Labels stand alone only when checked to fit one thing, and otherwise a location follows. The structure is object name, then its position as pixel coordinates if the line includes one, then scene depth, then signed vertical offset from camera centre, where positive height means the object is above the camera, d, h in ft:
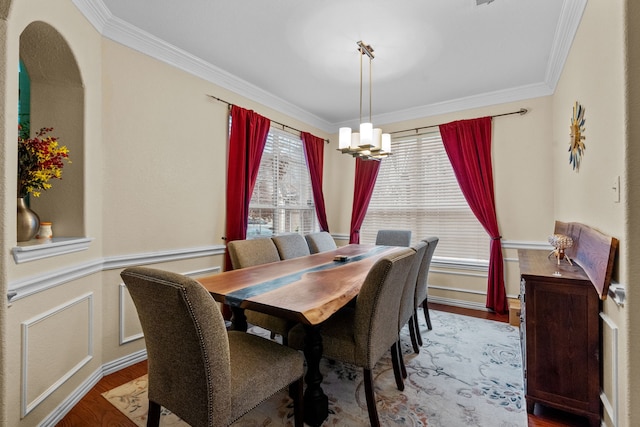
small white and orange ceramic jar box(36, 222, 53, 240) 6.15 -0.35
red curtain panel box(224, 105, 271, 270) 10.38 +1.58
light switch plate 4.57 +0.43
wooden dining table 4.73 -1.42
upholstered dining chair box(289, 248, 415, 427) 5.19 -2.11
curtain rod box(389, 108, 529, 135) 11.32 +4.02
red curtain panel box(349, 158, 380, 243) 14.74 +1.27
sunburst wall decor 6.86 +1.93
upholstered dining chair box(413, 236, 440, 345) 8.44 -1.84
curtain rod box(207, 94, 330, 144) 10.04 +3.97
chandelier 8.20 +2.16
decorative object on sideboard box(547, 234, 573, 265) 6.59 -0.64
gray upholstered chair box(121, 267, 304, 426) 3.61 -1.91
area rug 5.63 -3.88
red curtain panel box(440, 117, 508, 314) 11.52 +1.63
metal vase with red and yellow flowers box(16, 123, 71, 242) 5.50 +0.82
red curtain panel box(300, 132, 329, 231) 14.30 +2.47
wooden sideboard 5.25 -2.32
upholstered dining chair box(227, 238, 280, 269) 8.09 -1.07
